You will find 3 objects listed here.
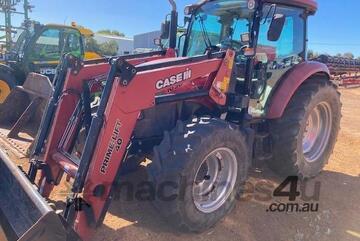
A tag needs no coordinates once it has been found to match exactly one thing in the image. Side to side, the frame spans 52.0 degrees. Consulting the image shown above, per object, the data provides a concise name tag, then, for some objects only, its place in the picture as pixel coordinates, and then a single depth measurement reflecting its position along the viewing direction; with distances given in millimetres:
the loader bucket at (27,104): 6414
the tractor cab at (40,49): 9312
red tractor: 2986
